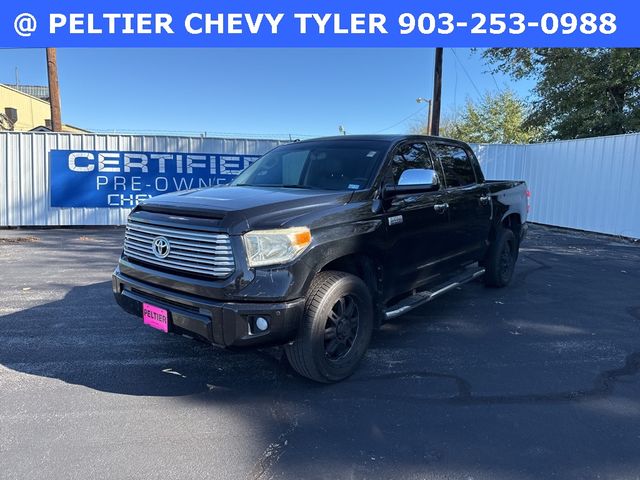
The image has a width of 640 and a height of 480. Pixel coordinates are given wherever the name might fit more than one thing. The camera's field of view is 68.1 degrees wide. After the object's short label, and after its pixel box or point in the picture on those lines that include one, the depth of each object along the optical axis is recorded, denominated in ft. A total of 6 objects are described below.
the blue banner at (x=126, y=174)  45.47
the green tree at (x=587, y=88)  55.83
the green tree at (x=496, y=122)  119.24
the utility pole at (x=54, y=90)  51.70
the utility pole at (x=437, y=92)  57.52
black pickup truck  10.58
